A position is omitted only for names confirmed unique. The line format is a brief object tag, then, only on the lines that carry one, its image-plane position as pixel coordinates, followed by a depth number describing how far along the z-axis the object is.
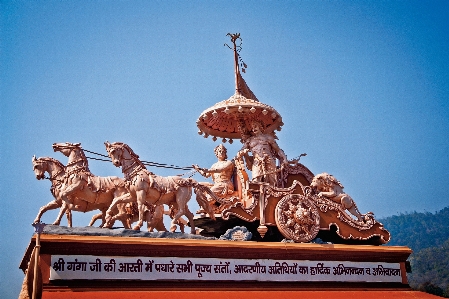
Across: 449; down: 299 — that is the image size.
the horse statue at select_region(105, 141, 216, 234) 10.84
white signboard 9.44
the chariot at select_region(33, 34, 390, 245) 10.91
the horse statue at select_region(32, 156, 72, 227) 10.58
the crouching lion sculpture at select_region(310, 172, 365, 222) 12.89
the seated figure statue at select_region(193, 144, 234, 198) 13.04
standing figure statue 13.05
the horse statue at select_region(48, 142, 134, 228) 10.59
